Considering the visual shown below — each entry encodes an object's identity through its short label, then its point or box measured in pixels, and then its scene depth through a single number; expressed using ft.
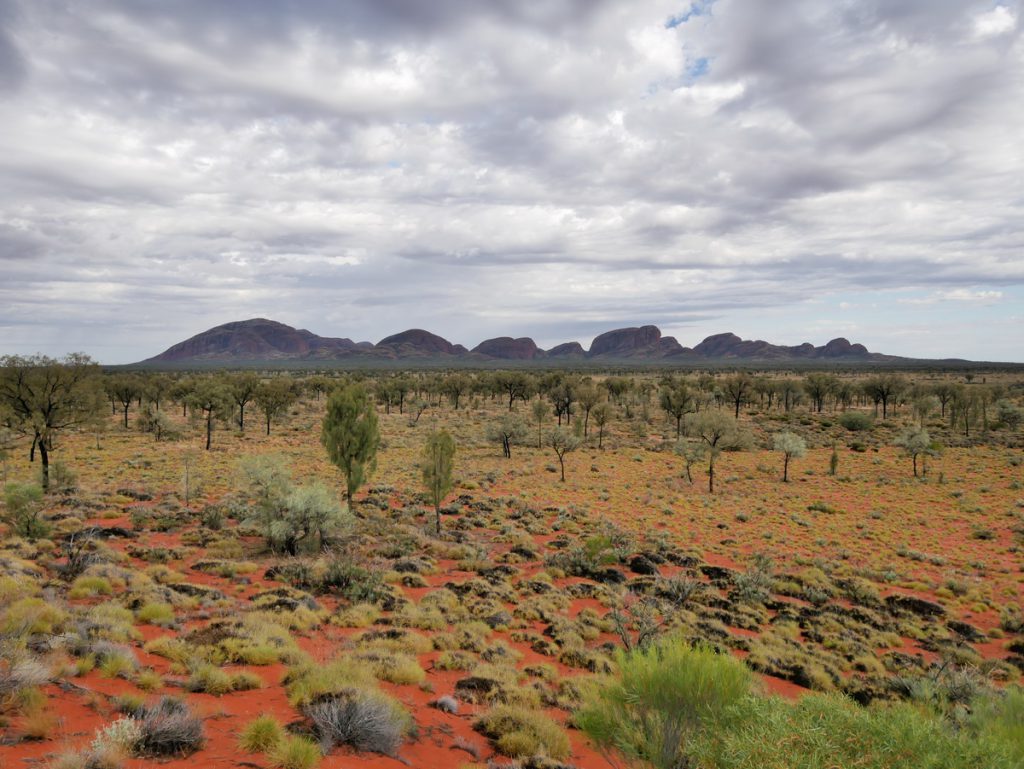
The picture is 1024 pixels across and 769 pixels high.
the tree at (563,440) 141.28
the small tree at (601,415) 189.34
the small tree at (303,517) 64.75
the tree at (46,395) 91.09
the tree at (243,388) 205.36
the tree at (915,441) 141.49
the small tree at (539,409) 200.94
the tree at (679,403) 211.84
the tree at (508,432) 172.15
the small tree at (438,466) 85.46
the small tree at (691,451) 139.74
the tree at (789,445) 140.67
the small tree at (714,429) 133.90
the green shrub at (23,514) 59.93
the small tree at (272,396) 198.80
